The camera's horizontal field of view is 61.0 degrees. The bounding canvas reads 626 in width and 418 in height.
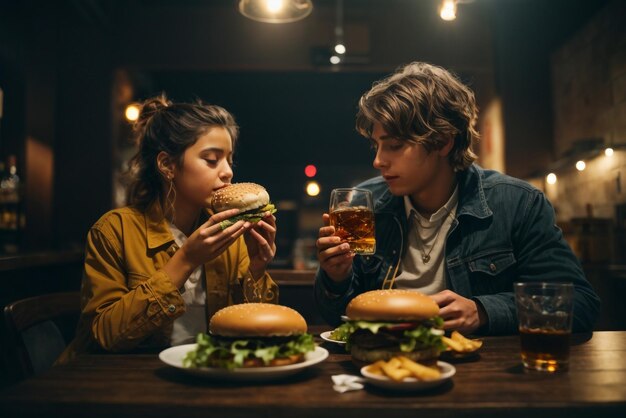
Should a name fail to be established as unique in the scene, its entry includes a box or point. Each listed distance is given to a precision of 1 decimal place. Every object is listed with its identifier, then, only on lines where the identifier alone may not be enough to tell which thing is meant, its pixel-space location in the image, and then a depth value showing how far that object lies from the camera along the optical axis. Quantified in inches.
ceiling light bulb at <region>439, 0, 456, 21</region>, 98.3
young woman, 64.6
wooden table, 41.1
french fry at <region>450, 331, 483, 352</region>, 54.4
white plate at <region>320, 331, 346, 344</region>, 62.2
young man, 75.6
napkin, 45.3
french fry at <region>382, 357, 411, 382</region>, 43.6
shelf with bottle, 204.1
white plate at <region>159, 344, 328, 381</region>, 46.6
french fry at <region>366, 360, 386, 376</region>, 46.3
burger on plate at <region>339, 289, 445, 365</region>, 49.5
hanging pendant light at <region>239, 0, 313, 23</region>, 138.8
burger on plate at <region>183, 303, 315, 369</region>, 48.1
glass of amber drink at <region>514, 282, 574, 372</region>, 51.1
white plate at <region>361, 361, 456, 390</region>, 43.2
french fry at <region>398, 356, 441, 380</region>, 43.7
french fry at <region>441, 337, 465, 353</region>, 53.8
